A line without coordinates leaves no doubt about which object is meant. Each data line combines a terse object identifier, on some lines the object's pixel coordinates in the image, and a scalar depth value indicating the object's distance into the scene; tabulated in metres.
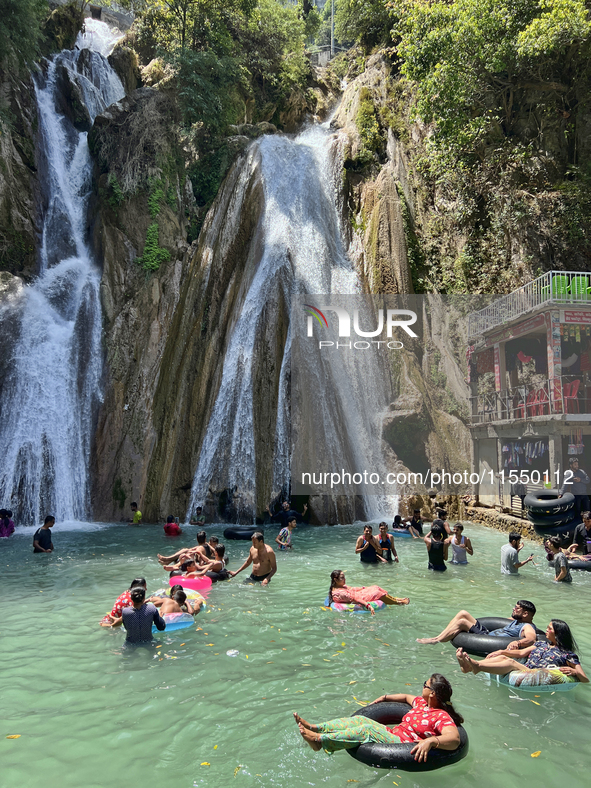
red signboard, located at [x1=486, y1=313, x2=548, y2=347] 19.58
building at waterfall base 17.52
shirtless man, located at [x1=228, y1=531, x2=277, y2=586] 10.93
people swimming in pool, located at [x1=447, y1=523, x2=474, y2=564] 12.64
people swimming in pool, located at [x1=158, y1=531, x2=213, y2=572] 11.47
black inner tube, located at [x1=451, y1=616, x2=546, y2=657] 6.99
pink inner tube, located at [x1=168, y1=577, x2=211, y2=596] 10.46
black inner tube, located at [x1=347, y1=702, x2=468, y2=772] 4.66
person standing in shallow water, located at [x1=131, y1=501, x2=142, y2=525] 19.81
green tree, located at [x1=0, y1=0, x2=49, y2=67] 22.77
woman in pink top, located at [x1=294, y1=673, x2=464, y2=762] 4.75
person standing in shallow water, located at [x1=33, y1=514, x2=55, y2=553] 13.75
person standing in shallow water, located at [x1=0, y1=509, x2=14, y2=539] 16.42
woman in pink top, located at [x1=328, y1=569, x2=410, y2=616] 9.22
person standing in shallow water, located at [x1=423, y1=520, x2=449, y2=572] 11.93
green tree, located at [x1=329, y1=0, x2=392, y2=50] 32.56
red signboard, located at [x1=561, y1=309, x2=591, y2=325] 18.42
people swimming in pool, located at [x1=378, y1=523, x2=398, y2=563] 12.85
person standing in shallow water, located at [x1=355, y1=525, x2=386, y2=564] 12.30
